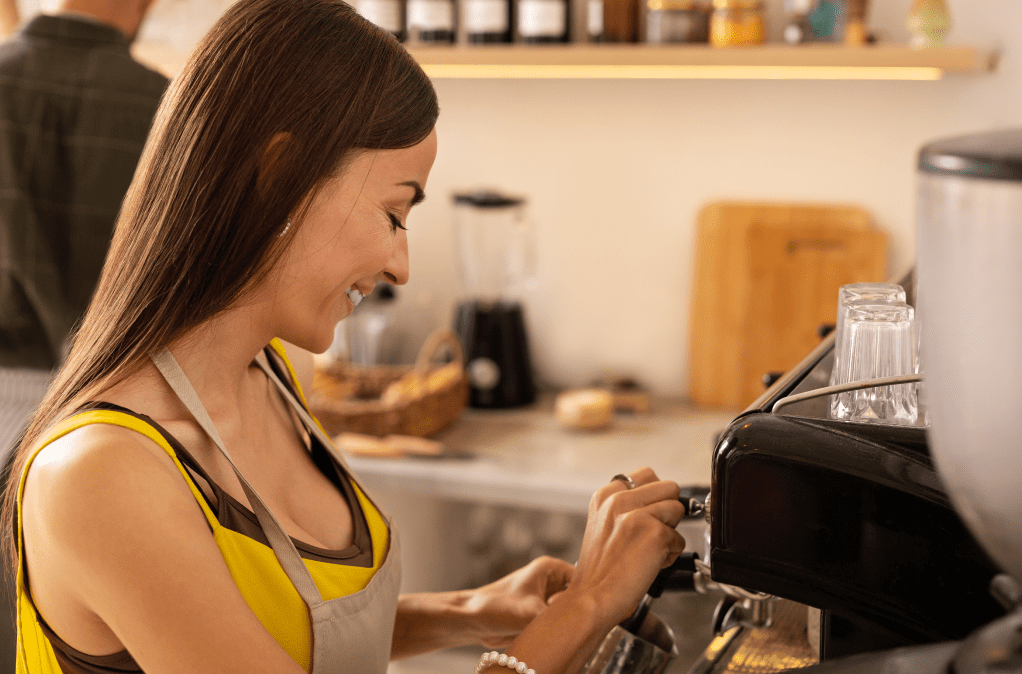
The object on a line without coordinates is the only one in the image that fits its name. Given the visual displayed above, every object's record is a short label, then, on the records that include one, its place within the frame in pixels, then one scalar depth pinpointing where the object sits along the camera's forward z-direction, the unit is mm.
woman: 711
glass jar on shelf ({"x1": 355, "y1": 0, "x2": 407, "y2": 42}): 2170
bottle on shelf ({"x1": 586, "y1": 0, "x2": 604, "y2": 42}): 2057
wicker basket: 2023
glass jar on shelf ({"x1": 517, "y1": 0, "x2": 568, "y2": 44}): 2055
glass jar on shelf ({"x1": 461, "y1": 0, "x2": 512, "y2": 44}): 2123
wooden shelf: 1795
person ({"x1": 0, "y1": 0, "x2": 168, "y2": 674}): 1690
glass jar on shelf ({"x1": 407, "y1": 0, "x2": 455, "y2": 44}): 2172
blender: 2246
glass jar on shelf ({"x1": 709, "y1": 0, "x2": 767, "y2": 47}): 1920
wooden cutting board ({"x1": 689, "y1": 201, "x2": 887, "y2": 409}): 2082
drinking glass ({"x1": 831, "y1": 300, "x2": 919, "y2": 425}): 729
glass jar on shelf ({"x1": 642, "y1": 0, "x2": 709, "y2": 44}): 1977
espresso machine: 422
